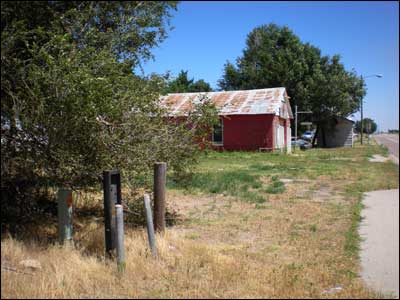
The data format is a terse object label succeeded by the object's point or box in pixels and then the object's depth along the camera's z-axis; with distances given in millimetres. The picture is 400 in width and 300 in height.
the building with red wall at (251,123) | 29203
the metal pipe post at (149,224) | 5754
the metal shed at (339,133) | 45531
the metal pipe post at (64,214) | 5789
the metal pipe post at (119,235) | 5292
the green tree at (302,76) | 43062
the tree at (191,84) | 56128
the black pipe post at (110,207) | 5586
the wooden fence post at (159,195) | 6723
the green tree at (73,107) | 5891
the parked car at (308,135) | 49091
